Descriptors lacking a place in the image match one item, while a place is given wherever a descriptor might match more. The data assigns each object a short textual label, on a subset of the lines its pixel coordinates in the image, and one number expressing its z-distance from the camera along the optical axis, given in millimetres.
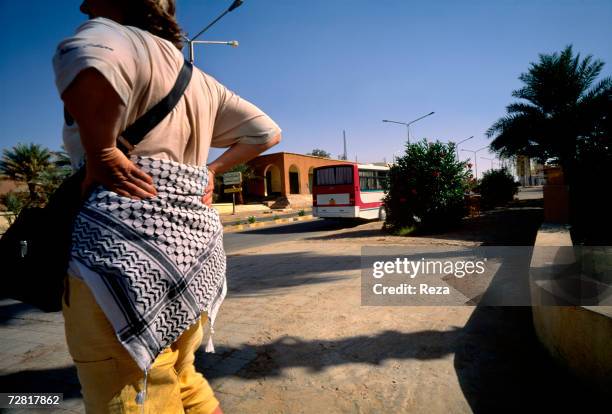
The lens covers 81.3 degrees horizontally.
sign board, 24094
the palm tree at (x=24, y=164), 27262
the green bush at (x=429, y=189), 10898
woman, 1004
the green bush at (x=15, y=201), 19788
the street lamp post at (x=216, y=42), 9523
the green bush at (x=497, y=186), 21547
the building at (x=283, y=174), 38438
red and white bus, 15922
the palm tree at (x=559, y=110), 15406
